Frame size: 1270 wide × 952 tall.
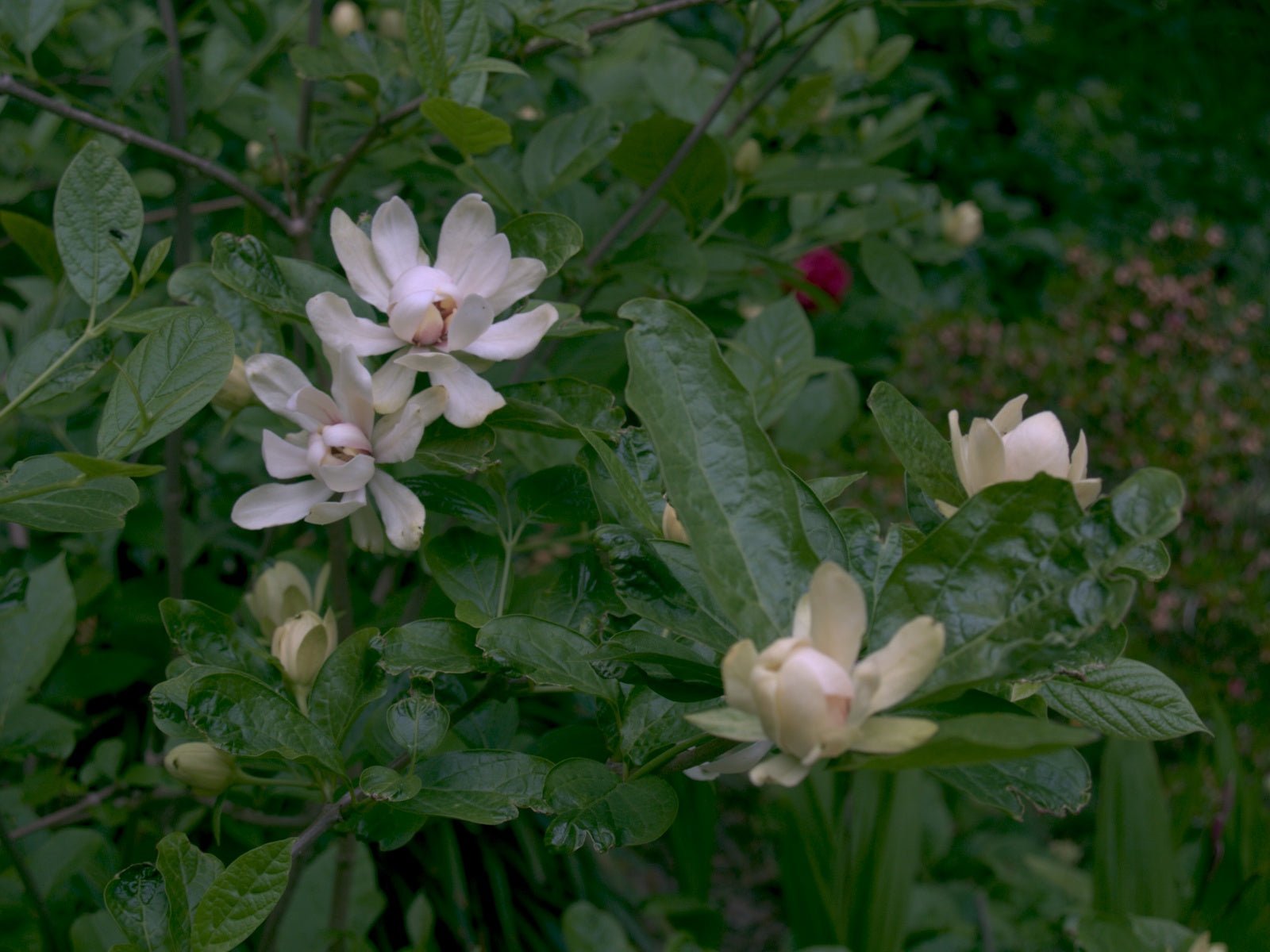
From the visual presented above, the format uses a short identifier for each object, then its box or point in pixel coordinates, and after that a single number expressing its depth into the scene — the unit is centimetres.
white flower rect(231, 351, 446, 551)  47
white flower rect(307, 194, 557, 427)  48
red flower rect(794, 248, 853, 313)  151
